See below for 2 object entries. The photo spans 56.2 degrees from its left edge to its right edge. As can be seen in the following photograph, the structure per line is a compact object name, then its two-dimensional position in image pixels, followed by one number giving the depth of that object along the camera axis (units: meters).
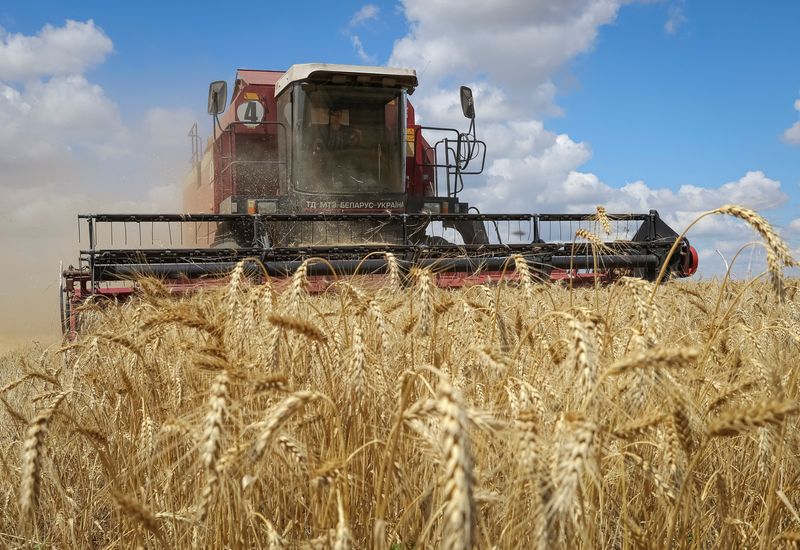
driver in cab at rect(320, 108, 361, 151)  9.76
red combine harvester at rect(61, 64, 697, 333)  8.54
